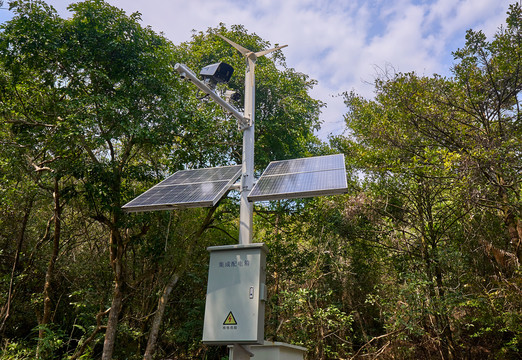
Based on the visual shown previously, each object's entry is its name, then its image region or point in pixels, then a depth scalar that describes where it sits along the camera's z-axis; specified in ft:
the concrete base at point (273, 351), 15.28
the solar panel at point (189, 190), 14.33
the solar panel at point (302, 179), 13.08
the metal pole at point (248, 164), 14.10
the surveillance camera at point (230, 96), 17.79
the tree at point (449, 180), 20.45
